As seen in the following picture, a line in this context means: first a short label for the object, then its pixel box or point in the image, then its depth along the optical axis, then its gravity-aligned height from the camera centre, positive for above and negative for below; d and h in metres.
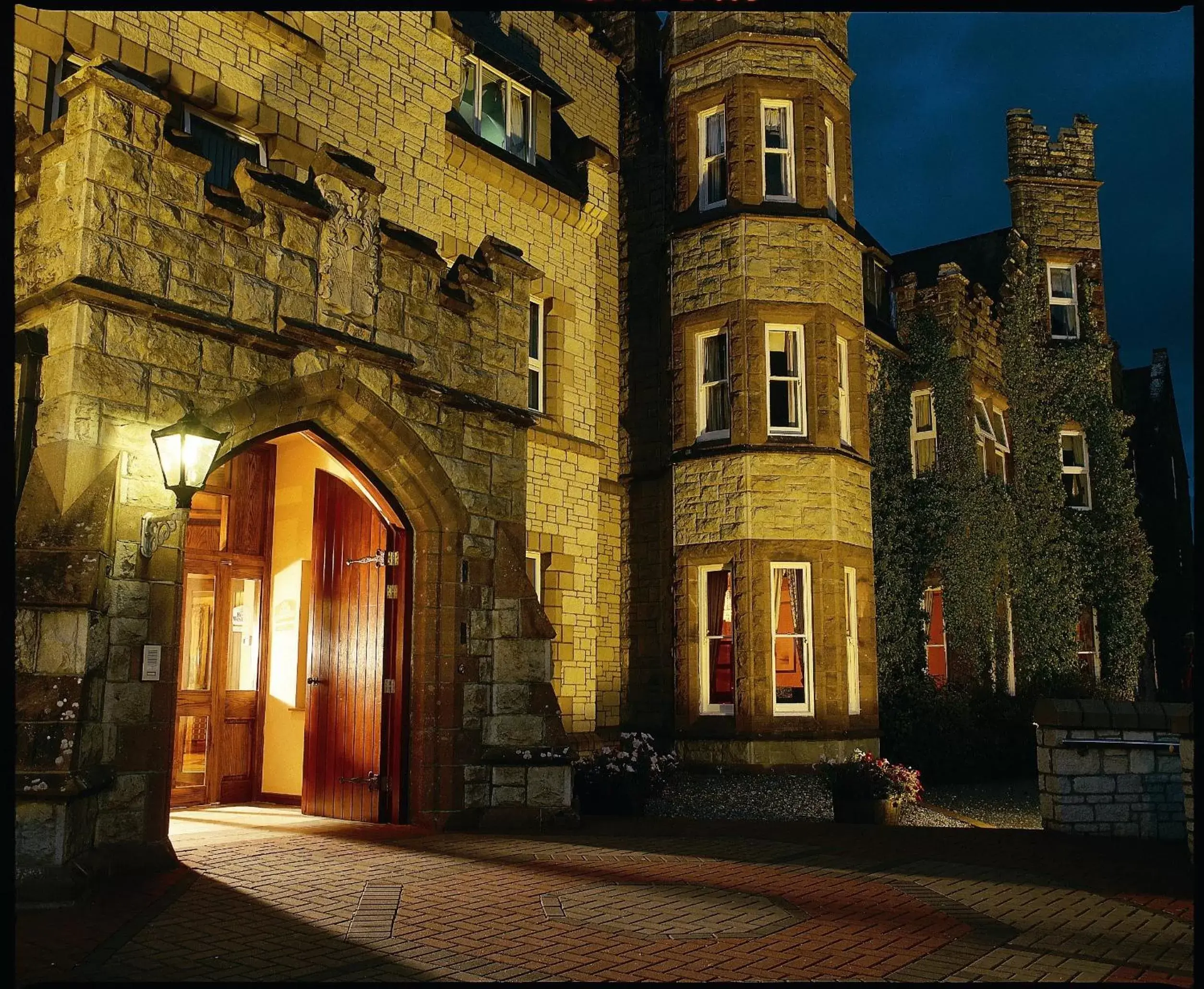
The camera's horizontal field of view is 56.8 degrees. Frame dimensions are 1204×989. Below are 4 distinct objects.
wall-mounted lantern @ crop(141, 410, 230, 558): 7.28 +1.25
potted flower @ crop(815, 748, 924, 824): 11.50 -1.46
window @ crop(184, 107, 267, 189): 11.03 +5.16
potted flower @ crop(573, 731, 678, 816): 11.39 -1.31
